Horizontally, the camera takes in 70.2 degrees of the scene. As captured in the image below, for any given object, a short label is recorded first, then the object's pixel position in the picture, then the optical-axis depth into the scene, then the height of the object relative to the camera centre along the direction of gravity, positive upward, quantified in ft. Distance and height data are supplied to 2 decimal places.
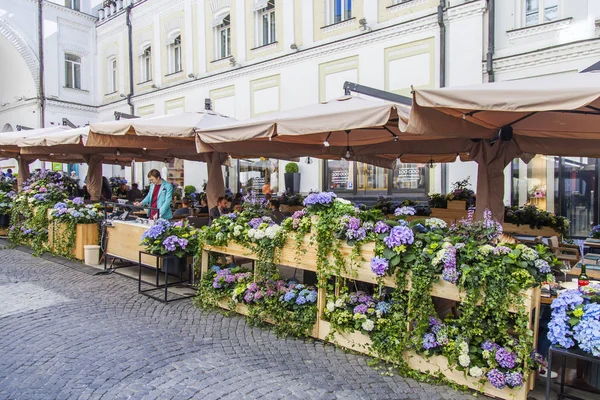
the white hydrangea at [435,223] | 12.38 -1.23
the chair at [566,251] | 19.17 -3.41
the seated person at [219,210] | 23.79 -1.54
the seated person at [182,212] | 27.04 -1.87
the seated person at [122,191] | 47.03 -0.94
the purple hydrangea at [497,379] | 10.04 -4.66
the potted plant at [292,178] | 46.55 +0.45
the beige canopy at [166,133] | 22.13 +2.72
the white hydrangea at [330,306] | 13.37 -3.89
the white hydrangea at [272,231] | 14.70 -1.70
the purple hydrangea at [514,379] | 9.93 -4.62
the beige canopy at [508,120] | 10.21 +2.00
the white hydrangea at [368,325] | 12.27 -4.13
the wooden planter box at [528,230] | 24.85 -2.92
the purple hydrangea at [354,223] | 12.76 -1.24
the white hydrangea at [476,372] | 10.37 -4.63
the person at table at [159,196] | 22.91 -0.72
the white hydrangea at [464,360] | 10.46 -4.39
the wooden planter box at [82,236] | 25.29 -3.17
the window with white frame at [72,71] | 72.43 +19.17
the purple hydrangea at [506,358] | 10.05 -4.19
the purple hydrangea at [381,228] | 12.35 -1.34
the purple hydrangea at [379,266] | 11.80 -2.33
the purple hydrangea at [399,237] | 11.60 -1.51
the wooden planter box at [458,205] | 27.30 -1.51
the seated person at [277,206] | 22.31 -1.70
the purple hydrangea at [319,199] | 13.80 -0.55
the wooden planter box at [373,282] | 10.39 -3.51
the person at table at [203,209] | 33.14 -2.06
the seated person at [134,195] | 43.53 -1.25
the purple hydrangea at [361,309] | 12.69 -3.79
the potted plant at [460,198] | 27.37 -1.12
